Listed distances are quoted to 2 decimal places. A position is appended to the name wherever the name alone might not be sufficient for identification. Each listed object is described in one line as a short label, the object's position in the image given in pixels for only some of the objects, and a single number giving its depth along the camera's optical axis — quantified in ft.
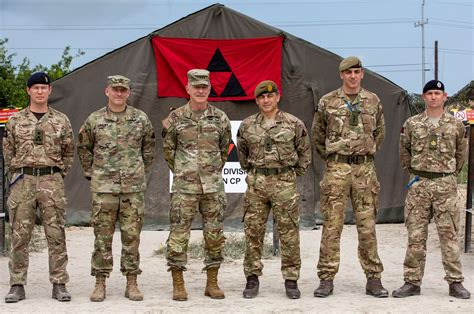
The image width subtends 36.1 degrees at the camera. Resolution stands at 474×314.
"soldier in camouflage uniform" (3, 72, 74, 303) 17.72
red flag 30.60
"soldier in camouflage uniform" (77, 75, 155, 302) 17.84
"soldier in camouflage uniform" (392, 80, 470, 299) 18.06
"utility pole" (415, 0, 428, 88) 94.70
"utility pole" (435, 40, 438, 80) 102.39
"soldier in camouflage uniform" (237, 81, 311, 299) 17.94
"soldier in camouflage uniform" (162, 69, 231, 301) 17.85
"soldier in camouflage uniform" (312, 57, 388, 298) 18.06
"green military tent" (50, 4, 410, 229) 30.86
